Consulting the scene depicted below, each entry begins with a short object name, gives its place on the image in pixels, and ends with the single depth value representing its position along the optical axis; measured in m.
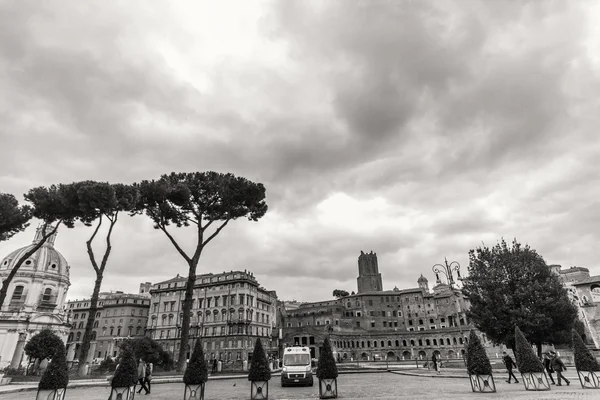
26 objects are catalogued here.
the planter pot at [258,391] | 13.53
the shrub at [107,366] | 33.47
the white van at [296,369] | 19.80
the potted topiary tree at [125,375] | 11.98
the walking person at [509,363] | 17.71
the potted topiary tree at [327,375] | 13.78
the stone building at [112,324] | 70.86
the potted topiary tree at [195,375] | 12.67
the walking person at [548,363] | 16.48
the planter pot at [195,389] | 12.65
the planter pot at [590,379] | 14.55
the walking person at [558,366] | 15.60
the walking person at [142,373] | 15.48
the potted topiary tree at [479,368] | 13.95
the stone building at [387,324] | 69.75
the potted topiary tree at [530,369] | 14.18
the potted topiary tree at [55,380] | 11.21
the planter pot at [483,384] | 13.95
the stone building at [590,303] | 45.28
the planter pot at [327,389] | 13.75
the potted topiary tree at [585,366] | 14.66
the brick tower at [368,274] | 112.50
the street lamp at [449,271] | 50.41
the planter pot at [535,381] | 14.16
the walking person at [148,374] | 16.12
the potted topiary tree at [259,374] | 13.58
